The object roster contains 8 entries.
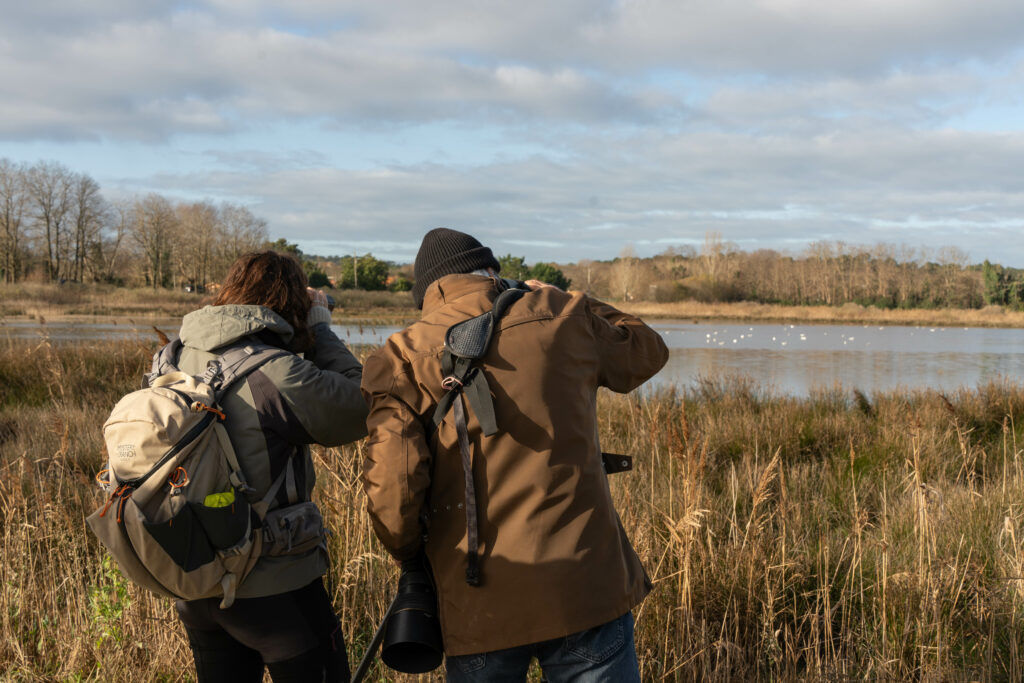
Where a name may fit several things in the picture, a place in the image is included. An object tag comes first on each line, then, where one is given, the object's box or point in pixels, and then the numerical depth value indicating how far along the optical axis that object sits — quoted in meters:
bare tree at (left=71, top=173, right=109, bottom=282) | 54.10
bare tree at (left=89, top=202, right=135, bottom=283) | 54.81
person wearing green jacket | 1.84
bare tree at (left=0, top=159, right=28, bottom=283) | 48.34
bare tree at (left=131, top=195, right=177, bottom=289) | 51.66
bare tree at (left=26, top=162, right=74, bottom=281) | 52.44
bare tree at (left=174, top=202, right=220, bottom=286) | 49.97
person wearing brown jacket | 1.56
